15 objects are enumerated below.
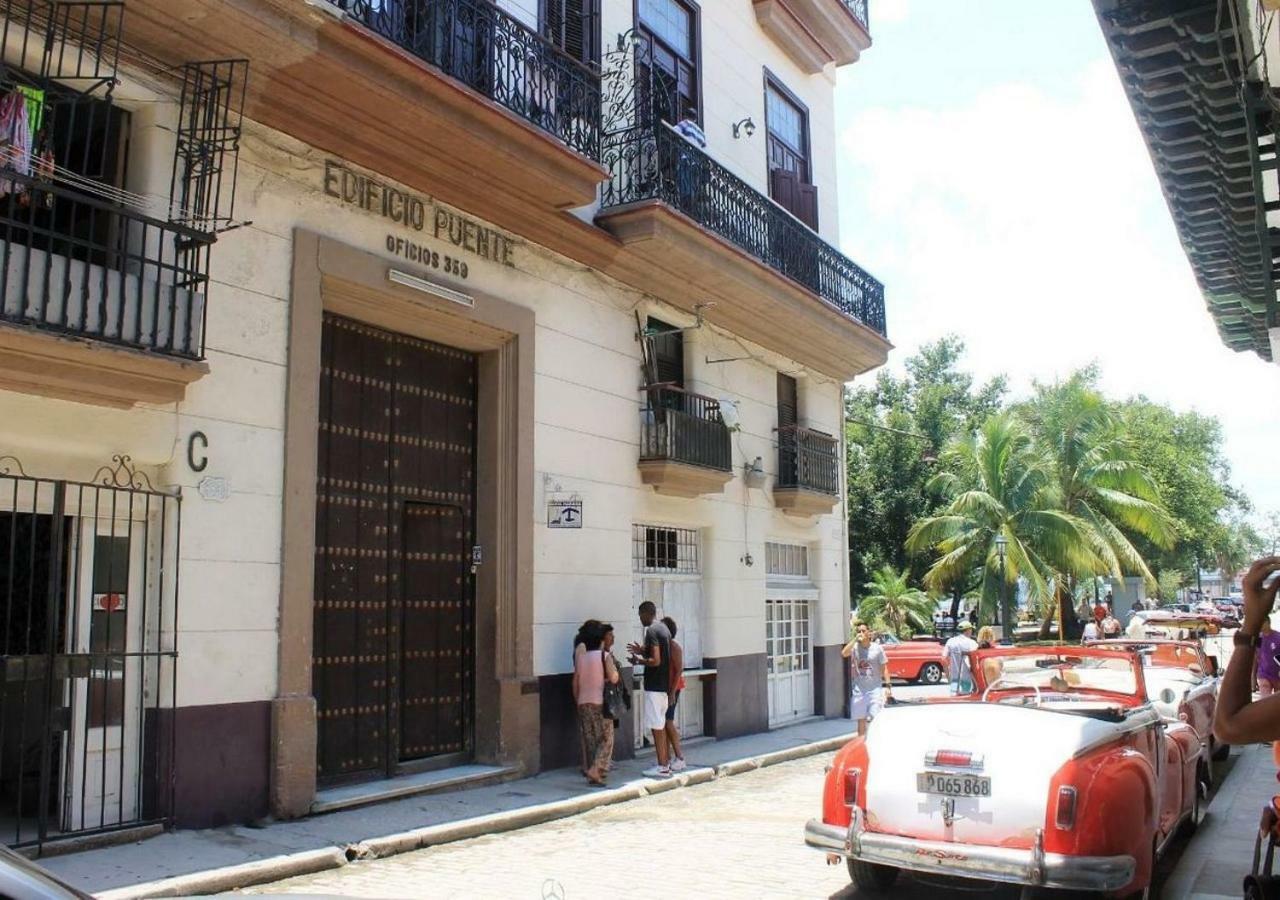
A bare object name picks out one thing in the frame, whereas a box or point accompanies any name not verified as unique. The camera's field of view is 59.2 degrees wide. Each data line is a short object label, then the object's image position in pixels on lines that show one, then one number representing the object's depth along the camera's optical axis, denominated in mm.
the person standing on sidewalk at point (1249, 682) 3436
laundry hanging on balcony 7082
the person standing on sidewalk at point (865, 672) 14180
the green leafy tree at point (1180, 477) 45938
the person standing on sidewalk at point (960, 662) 15690
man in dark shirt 11945
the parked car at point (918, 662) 26141
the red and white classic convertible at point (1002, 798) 6027
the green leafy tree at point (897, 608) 32875
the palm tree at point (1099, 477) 28875
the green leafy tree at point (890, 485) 39375
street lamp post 26516
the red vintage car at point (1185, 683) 10039
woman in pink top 11297
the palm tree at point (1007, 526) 27031
